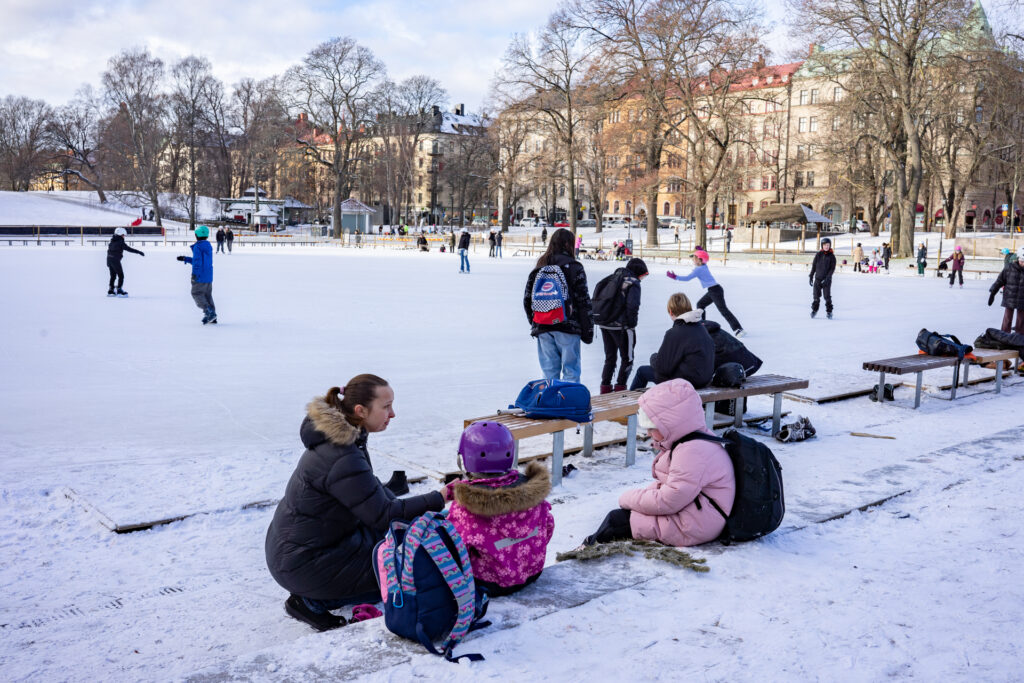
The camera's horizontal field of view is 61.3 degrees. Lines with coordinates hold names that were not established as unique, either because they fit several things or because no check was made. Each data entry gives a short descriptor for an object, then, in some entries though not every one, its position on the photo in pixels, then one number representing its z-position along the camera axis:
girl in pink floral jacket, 3.18
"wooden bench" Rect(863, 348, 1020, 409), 7.66
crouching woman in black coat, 3.22
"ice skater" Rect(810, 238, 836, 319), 14.80
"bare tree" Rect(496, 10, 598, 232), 49.03
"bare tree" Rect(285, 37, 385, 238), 56.62
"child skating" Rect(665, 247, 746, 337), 11.77
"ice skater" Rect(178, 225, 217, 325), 12.34
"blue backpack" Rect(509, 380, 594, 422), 5.27
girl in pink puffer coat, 3.76
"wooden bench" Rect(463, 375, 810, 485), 5.11
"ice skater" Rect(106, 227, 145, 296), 16.41
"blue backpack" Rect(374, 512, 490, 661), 2.87
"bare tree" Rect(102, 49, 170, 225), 59.75
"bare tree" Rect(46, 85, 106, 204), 79.12
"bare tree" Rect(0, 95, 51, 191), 77.88
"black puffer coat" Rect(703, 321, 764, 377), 6.92
